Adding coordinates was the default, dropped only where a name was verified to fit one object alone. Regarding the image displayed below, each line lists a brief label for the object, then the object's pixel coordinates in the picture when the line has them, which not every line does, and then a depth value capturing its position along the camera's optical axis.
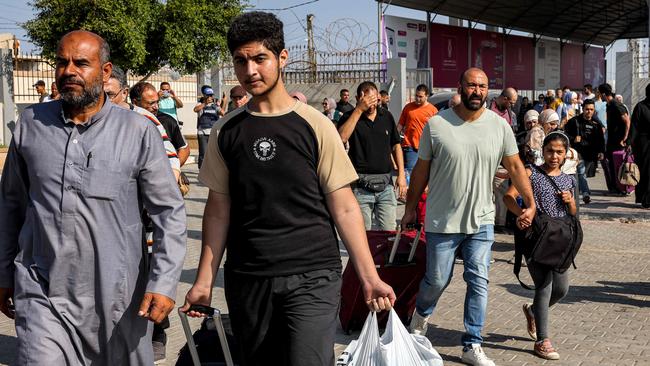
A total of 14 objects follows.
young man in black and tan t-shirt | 3.76
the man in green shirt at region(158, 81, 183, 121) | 13.13
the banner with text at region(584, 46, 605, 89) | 41.31
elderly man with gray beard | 3.61
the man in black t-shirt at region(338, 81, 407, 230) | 7.95
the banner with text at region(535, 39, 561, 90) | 36.69
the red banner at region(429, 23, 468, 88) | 28.66
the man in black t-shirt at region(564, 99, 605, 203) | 15.24
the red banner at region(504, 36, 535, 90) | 34.56
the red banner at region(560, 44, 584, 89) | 38.94
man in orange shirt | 12.94
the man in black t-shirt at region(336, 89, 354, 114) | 18.25
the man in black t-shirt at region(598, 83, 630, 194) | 15.62
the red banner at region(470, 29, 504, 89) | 31.81
